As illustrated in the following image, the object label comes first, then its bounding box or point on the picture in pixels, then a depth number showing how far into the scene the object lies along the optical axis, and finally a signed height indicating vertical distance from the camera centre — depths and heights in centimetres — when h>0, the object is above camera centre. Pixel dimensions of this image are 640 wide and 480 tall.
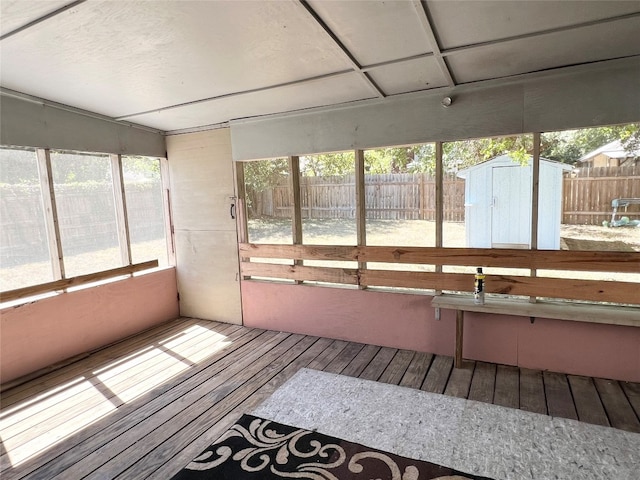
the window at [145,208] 409 +5
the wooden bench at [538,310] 257 -89
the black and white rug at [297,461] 187 -142
